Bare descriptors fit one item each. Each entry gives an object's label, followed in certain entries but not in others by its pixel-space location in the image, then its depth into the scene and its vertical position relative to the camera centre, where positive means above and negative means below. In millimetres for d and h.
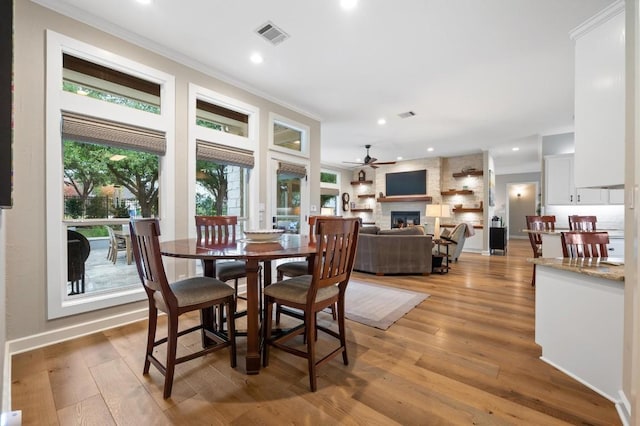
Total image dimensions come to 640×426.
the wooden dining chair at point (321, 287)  1643 -505
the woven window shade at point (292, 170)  4212 +686
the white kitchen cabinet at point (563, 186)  5109 +528
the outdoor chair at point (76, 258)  2477 -431
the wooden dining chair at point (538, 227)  4477 -237
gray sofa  4605 -670
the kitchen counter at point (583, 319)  1577 -688
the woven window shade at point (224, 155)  3232 +729
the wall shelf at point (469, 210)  7425 +70
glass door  4172 +275
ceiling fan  6440 +1220
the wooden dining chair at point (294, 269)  2479 -539
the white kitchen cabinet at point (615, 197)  4789 +280
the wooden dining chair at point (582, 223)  3986 -155
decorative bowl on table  2156 -184
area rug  2769 -1081
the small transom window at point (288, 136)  4145 +1272
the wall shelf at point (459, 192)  7582 +586
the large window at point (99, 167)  2271 +449
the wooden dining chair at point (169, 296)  1583 -529
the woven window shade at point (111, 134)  2328 +733
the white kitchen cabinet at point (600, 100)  1730 +768
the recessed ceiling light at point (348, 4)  2213 +1719
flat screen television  8281 +934
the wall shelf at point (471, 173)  7391 +1091
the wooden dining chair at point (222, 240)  2380 -247
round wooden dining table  1619 -253
